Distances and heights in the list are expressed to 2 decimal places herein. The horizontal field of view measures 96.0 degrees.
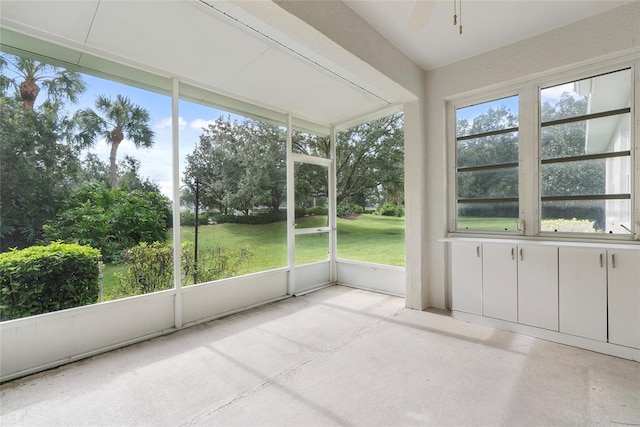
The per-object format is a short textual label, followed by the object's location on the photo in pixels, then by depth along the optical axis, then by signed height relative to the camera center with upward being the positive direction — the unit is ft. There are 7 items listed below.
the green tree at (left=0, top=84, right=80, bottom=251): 7.53 +1.35
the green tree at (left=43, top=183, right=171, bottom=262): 8.57 -0.16
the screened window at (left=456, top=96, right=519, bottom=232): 10.93 +1.77
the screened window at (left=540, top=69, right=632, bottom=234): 8.96 +1.77
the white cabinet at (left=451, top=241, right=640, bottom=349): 8.10 -2.48
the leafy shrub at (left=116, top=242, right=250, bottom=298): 9.74 -2.02
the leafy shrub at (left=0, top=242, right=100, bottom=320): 7.50 -1.77
